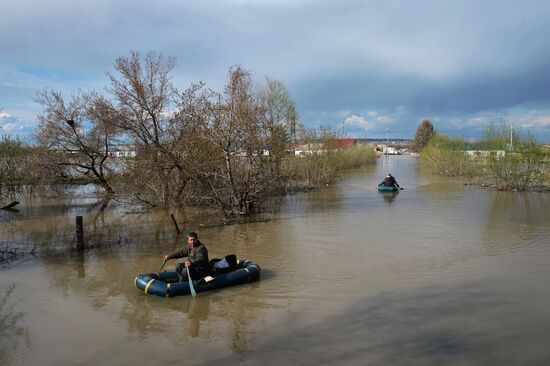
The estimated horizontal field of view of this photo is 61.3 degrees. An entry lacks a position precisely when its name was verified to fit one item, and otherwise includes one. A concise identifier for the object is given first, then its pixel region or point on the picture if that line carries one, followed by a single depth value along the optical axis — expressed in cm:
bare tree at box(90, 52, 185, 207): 1908
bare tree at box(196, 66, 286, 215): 1702
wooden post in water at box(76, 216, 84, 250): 1300
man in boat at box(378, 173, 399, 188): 2779
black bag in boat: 980
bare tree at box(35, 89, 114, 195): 2577
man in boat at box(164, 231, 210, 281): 938
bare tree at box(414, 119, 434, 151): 9238
